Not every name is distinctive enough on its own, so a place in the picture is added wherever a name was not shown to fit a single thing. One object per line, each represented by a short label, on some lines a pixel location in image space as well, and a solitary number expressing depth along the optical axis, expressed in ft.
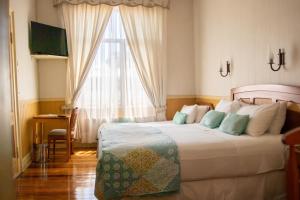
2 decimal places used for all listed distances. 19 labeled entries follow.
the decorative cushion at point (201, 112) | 15.29
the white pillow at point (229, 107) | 12.56
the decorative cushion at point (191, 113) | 14.98
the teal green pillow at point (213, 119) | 12.48
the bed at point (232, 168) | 9.00
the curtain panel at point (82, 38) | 17.81
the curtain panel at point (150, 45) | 18.38
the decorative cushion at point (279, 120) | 10.22
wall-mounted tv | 16.28
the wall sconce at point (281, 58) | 10.49
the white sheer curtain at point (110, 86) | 18.25
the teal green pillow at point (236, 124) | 10.58
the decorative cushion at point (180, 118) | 14.88
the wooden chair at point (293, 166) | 7.38
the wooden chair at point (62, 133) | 15.69
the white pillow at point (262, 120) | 10.23
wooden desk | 15.69
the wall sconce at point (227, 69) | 14.75
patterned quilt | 8.51
